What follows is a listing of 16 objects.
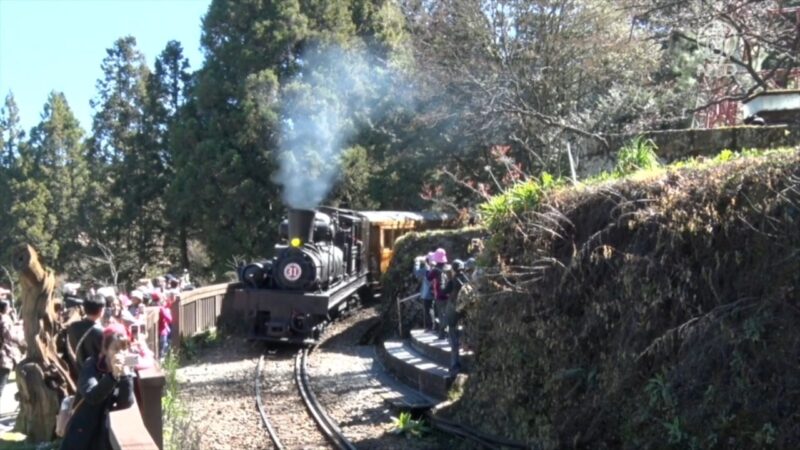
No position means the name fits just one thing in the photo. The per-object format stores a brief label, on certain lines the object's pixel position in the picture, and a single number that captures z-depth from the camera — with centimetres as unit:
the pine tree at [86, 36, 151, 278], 3662
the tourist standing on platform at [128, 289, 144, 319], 1311
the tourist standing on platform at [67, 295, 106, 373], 627
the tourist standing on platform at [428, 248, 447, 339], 1419
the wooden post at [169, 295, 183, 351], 1792
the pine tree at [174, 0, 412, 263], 3094
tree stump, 970
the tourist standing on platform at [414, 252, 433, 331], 1631
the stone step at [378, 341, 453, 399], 1256
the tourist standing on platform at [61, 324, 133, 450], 562
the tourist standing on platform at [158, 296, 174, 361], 1520
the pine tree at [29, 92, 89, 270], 3900
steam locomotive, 1945
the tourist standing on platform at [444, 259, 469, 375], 1187
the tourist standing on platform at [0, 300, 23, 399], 1115
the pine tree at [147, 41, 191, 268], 3644
